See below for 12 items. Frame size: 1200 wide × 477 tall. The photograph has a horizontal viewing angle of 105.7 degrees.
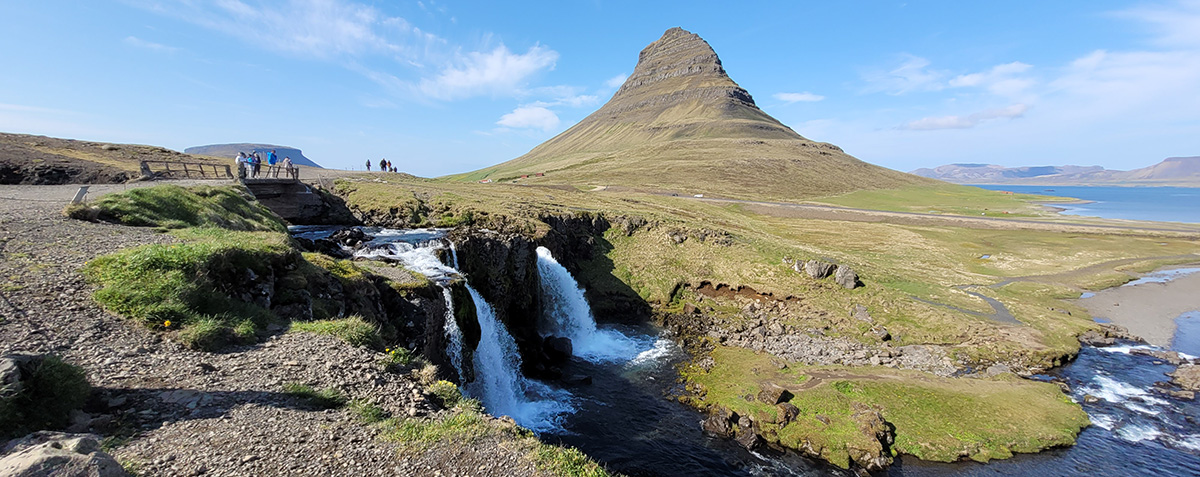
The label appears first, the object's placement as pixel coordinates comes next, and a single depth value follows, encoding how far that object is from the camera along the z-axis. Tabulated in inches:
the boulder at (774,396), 880.9
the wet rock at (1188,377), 963.3
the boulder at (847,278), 1371.8
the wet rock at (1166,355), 1073.5
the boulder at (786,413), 832.9
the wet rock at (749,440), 791.7
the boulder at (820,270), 1433.3
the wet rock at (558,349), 1127.0
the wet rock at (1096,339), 1157.1
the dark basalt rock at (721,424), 831.1
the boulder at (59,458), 195.0
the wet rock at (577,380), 1011.9
